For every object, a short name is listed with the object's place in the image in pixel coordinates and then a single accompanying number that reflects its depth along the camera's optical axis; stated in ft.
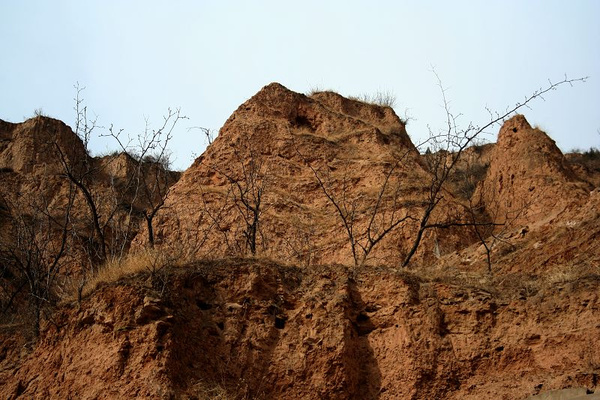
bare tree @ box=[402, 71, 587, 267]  45.44
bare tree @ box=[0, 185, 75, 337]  40.60
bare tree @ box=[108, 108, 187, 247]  100.27
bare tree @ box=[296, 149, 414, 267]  68.09
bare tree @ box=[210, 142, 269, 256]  71.82
